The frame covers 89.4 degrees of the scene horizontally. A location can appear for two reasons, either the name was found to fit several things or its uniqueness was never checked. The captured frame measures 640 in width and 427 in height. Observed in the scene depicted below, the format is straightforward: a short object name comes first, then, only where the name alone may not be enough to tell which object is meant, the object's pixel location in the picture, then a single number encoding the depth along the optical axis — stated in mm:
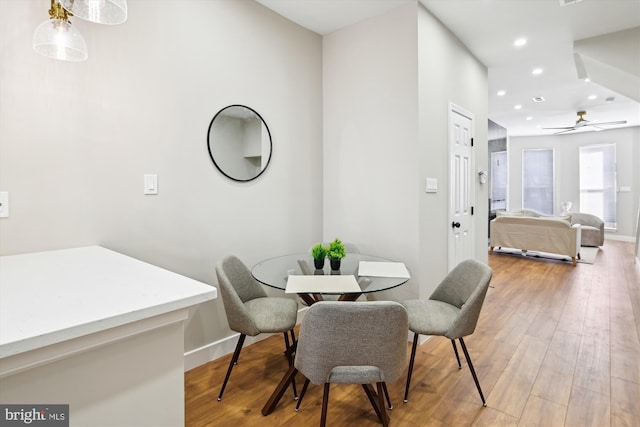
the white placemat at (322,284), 1714
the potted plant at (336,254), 2088
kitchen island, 743
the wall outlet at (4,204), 1572
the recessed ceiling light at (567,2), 2498
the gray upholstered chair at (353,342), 1355
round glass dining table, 1852
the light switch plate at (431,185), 2746
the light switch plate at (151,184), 2063
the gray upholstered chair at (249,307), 1860
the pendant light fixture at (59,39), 1361
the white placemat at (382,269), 2043
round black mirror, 2420
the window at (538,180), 9227
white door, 3152
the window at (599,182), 8242
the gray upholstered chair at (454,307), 1809
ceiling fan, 6324
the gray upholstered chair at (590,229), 6880
